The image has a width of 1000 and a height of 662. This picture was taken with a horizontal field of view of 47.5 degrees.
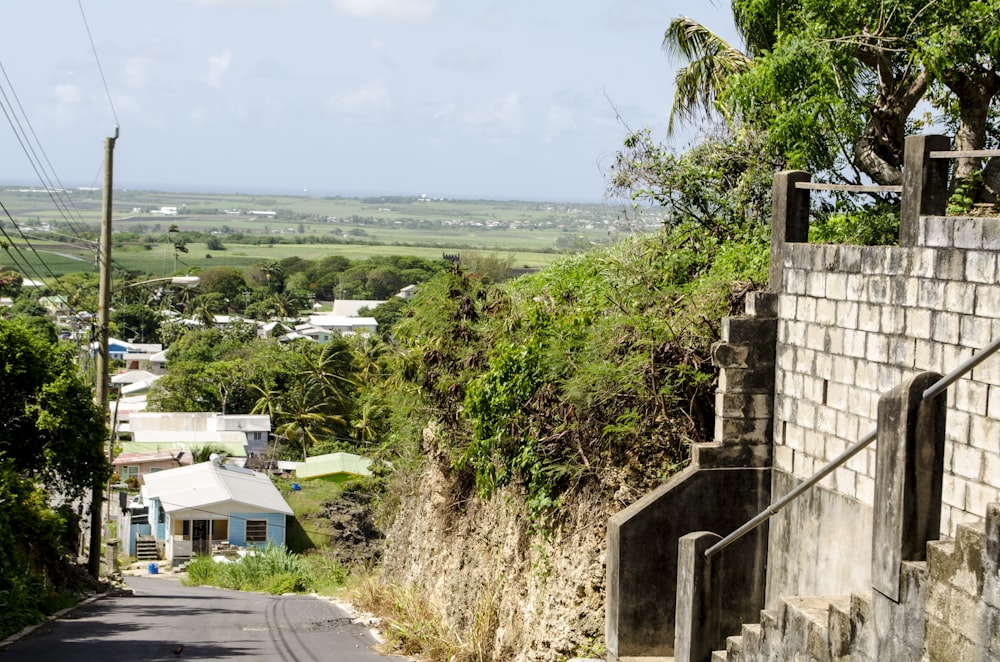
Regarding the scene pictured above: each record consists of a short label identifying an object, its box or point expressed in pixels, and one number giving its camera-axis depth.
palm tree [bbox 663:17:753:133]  19.73
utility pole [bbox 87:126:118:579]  24.45
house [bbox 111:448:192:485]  54.69
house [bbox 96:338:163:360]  92.62
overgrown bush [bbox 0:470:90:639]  19.25
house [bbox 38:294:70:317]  110.19
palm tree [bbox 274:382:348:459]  61.09
